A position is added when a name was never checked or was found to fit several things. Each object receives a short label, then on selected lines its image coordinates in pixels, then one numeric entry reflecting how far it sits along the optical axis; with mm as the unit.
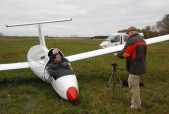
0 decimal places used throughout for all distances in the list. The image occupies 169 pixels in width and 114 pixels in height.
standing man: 3836
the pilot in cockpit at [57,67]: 4608
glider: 4182
